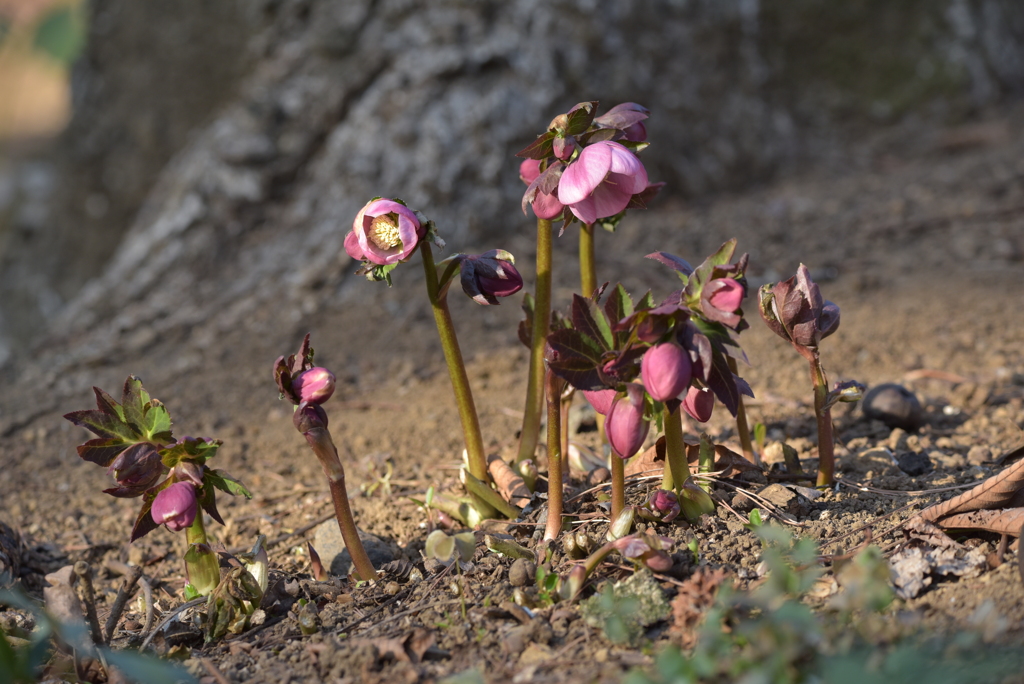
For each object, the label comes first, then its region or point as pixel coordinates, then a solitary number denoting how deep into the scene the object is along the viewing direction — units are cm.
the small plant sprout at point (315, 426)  228
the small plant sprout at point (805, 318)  229
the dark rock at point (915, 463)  239
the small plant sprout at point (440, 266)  225
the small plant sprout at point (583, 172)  225
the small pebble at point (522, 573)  228
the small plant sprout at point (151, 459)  228
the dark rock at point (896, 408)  247
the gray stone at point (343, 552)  237
